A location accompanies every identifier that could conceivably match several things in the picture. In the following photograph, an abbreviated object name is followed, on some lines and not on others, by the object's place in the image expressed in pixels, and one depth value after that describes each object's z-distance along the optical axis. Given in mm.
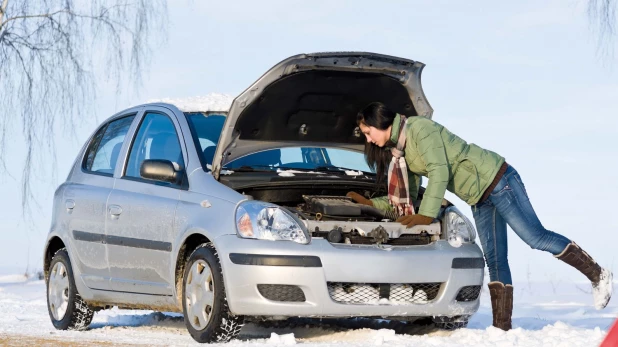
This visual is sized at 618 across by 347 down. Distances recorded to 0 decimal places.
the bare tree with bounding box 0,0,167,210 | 17203
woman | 7461
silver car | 6688
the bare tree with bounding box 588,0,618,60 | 12727
